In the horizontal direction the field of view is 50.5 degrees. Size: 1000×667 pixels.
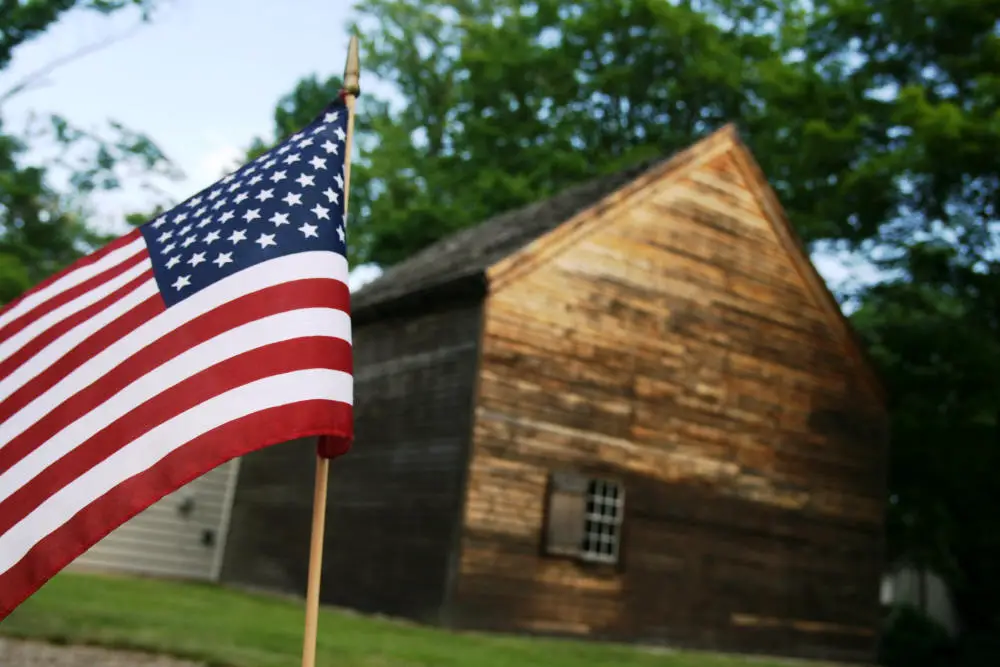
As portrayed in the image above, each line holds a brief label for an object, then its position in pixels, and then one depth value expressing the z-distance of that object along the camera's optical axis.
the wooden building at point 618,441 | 14.51
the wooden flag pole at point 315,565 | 4.06
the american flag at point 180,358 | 4.04
